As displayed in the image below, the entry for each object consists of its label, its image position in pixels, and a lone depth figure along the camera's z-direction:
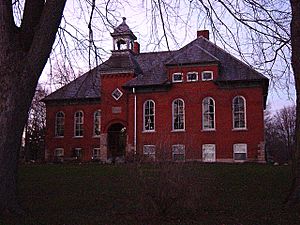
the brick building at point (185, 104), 34.78
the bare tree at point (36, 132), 49.56
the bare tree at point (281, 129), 77.00
